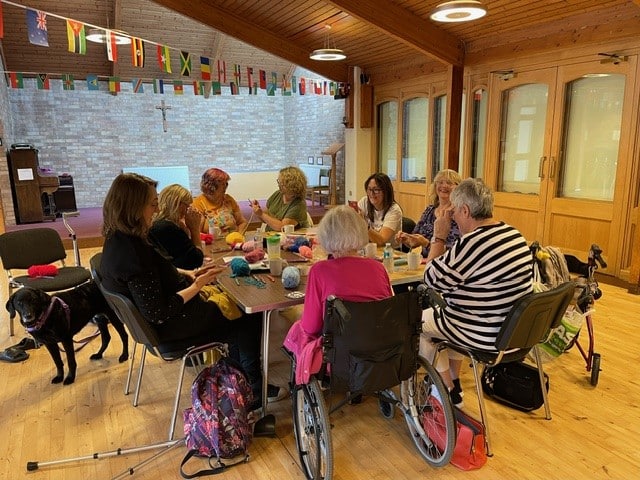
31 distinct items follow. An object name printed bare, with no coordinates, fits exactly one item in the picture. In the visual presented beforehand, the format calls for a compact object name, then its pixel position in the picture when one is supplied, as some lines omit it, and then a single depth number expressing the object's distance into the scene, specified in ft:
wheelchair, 5.50
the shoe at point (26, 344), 10.23
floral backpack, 6.37
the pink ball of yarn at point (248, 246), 9.53
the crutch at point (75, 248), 12.22
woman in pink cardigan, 5.78
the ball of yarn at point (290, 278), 7.11
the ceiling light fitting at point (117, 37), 16.71
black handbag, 7.63
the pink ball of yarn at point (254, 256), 8.77
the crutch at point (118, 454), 6.44
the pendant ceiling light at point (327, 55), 18.24
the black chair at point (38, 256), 10.56
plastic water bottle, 8.15
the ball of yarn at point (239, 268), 7.88
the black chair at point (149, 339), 6.33
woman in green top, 11.66
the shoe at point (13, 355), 9.82
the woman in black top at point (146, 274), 6.39
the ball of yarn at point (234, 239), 10.21
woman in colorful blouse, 11.50
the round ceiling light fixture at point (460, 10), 11.70
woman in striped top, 6.32
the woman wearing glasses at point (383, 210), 10.64
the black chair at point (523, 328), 6.07
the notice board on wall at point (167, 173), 31.78
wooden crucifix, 31.63
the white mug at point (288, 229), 11.00
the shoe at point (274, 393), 8.06
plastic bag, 8.38
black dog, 8.10
